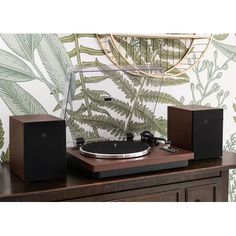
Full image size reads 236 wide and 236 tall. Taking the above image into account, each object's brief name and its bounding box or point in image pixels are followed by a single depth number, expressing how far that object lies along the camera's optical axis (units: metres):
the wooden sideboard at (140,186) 1.41
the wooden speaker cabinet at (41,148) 1.46
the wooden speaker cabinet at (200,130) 1.78
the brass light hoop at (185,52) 1.97
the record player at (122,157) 1.52
